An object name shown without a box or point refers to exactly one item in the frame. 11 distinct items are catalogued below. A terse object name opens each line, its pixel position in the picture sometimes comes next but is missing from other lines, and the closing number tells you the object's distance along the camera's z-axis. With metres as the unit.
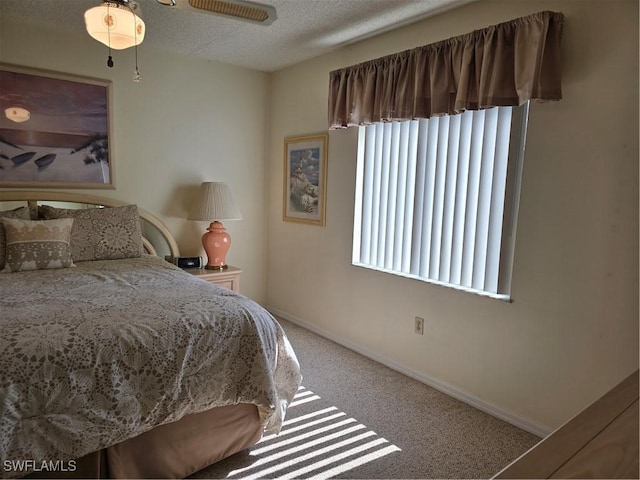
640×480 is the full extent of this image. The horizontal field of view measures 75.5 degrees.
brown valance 2.03
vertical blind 2.35
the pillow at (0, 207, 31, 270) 2.49
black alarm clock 3.47
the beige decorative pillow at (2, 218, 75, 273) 2.42
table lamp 3.49
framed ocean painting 2.90
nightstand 3.36
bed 1.36
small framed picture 3.55
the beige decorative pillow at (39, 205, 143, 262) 2.78
